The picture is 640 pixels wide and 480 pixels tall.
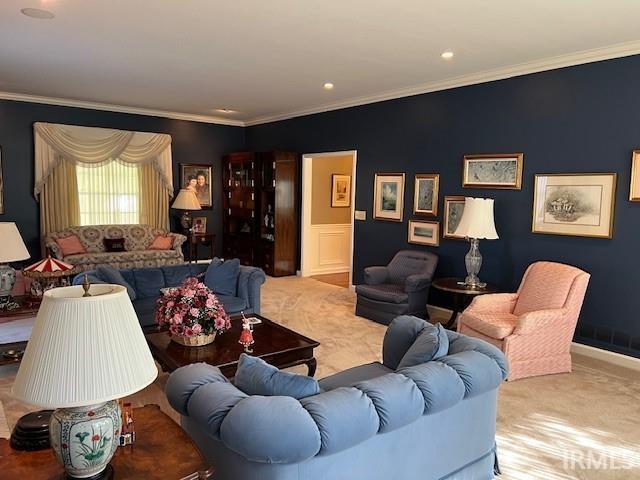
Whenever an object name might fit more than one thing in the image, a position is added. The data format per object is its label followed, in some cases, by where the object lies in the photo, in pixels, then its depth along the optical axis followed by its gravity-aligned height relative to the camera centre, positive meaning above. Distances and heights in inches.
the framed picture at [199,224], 355.4 -20.5
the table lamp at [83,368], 47.6 -17.9
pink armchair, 154.6 -40.5
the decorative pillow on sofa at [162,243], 313.9 -31.1
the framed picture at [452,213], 223.0 -5.7
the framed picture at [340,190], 348.5 +6.9
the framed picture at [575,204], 172.7 -0.2
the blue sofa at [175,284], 187.1 -35.8
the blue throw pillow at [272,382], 76.4 -30.2
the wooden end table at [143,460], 57.3 -33.8
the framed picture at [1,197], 284.7 -2.2
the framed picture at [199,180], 350.9 +12.7
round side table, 188.1 -35.5
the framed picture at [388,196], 253.9 +2.2
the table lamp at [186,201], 330.3 -3.1
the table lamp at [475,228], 192.2 -10.6
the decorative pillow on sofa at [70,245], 280.2 -30.1
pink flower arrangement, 133.0 -32.9
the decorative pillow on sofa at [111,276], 175.3 -30.2
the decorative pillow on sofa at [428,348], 94.6 -30.0
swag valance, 293.0 +31.0
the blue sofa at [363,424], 66.3 -34.6
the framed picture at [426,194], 234.8 +3.5
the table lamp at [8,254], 139.8 -17.9
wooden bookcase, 321.4 -7.6
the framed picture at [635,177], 164.4 +9.6
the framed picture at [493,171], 199.9 +13.8
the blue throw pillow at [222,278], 197.2 -33.7
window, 313.4 +1.2
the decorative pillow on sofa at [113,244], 299.1 -31.0
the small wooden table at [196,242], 339.6 -32.5
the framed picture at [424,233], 235.8 -16.2
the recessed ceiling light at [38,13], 141.9 +55.1
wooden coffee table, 126.9 -43.5
